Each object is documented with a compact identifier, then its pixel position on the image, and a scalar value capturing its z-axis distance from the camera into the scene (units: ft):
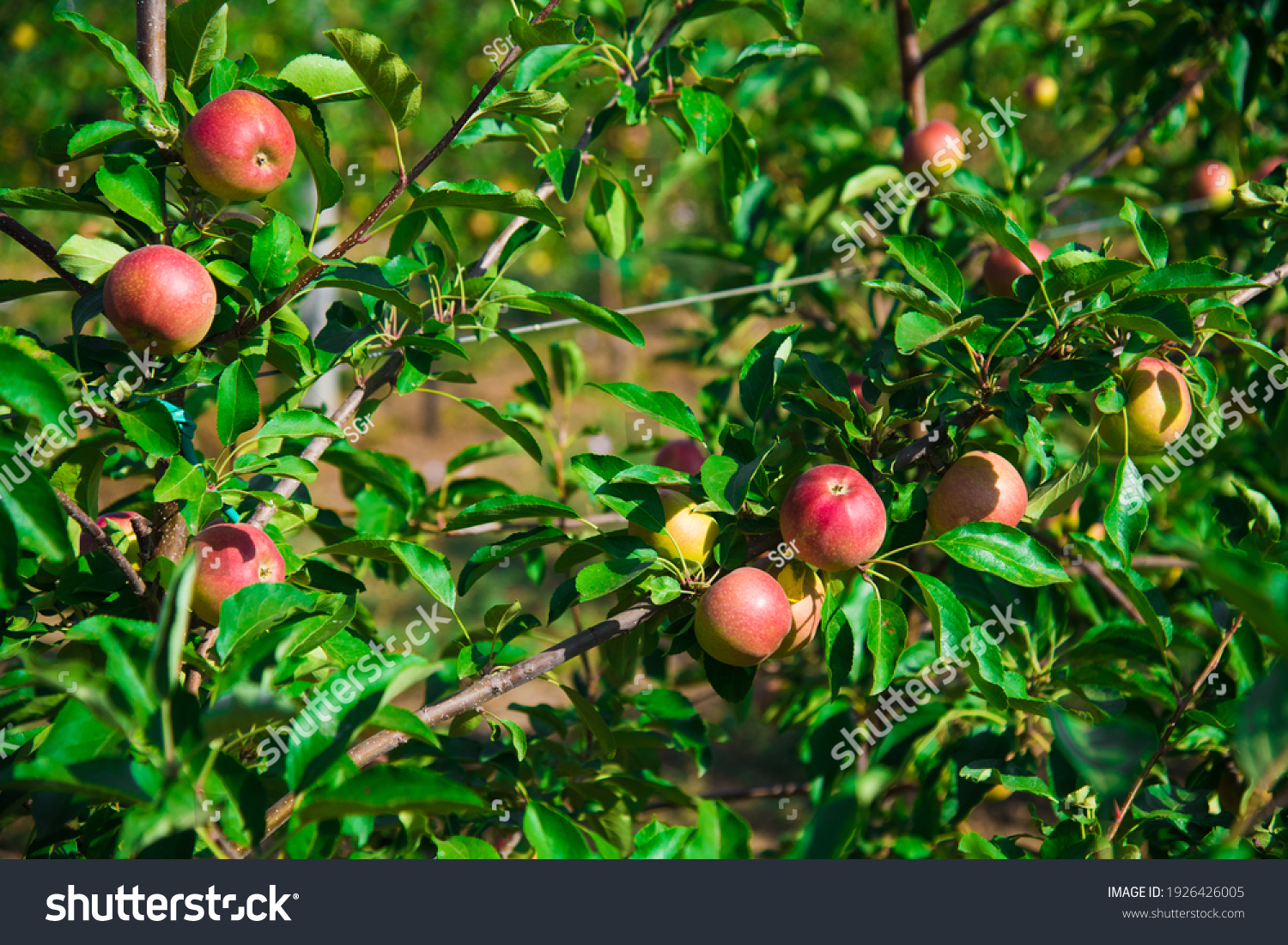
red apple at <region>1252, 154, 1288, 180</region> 13.02
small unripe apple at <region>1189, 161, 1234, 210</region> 13.48
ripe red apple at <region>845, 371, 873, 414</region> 12.77
